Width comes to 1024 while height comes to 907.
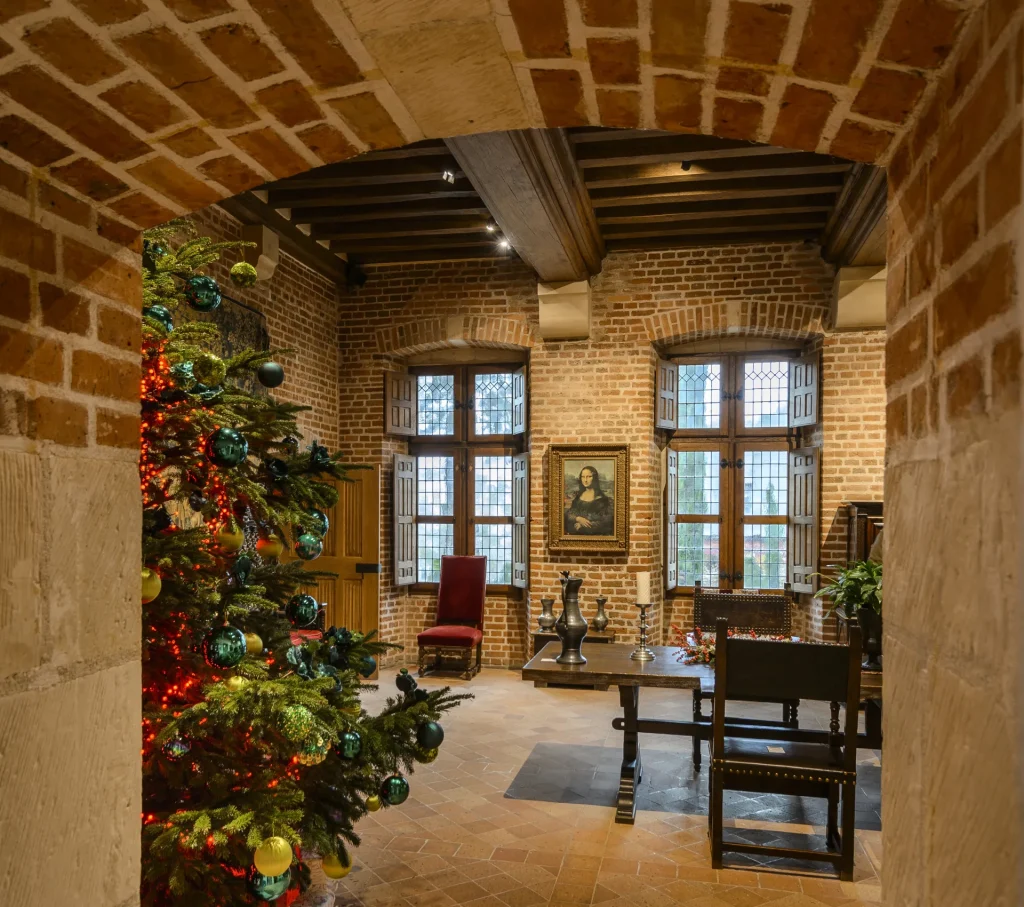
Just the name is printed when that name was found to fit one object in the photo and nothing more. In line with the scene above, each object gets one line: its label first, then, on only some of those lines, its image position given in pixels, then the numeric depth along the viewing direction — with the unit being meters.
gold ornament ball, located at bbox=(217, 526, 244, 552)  2.33
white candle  4.24
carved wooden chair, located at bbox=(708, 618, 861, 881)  3.22
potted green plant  4.34
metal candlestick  4.28
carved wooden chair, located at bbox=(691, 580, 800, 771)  5.13
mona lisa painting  6.56
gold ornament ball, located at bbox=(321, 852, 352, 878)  2.31
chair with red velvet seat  6.94
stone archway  0.89
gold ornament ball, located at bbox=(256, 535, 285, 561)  2.47
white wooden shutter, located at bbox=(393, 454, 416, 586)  7.23
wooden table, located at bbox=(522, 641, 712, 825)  3.86
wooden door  6.88
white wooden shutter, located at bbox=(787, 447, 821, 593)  6.35
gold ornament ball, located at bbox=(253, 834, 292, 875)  1.81
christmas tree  1.94
